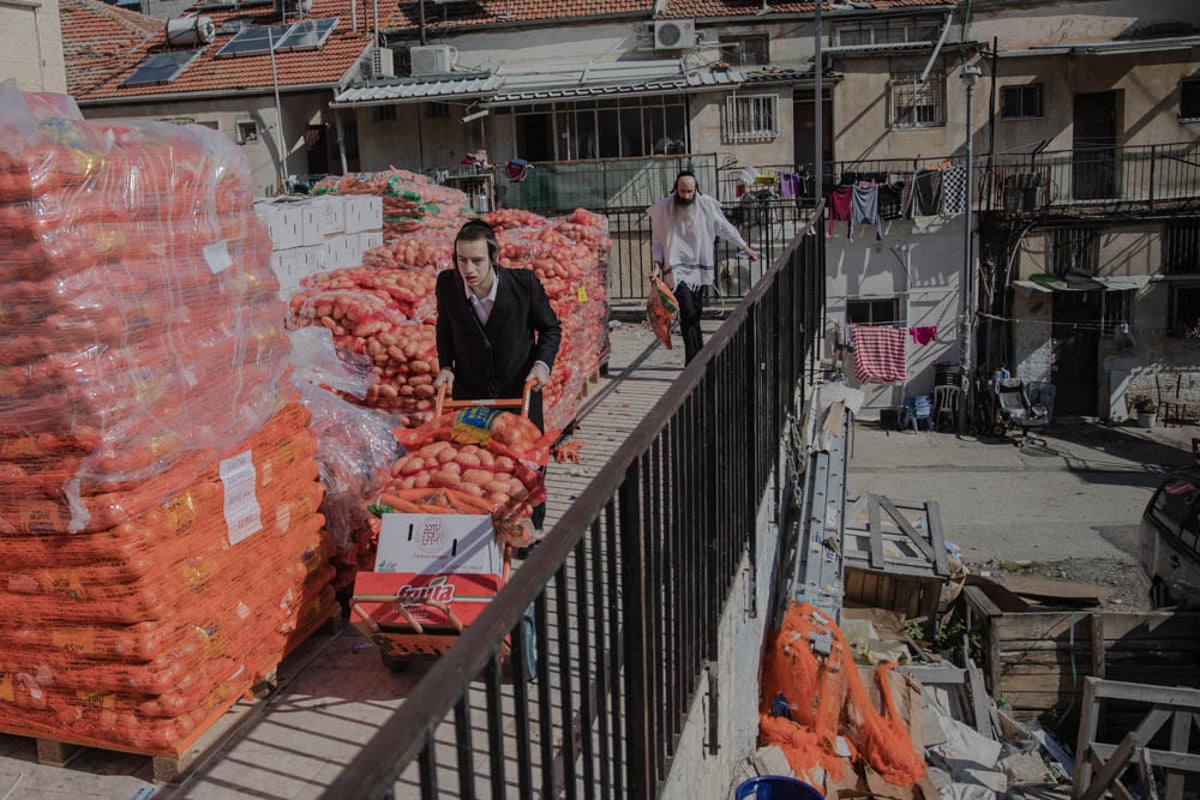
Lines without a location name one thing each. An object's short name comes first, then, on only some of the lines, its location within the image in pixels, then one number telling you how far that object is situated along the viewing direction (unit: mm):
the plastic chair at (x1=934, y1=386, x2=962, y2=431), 28203
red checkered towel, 26484
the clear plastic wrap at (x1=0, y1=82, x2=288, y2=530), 3525
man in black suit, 5363
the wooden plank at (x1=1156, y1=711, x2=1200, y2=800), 9234
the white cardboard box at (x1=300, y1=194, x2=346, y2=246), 8680
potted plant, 28012
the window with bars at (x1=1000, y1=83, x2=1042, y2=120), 30422
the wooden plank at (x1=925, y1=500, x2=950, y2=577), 13422
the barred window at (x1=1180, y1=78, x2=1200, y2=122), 30375
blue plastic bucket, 4918
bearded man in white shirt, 9086
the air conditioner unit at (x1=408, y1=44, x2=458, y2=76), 30375
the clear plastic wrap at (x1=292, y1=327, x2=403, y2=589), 5391
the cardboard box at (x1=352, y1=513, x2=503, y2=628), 4078
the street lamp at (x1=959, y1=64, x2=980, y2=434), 27594
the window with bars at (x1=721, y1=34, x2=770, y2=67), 31094
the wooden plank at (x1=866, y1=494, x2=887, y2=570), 13586
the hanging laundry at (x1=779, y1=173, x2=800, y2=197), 27469
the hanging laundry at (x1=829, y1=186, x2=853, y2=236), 27516
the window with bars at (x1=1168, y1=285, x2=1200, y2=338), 28531
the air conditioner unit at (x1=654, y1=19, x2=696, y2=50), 30281
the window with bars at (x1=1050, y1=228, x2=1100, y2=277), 28500
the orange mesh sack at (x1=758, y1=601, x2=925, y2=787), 6656
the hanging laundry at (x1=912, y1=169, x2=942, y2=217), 27203
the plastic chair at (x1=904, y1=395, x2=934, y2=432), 27938
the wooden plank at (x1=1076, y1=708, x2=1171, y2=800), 8797
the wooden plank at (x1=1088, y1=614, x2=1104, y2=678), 11602
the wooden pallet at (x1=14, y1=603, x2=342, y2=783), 3846
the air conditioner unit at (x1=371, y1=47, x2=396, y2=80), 30625
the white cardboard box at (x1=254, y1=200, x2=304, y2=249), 7941
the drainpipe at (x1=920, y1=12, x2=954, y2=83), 29172
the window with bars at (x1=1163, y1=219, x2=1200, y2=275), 28344
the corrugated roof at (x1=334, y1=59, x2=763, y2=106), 28062
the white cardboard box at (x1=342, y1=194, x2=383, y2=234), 9594
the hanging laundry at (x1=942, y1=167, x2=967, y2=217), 27453
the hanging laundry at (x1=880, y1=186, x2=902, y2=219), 27469
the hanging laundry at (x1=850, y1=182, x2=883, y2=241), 27266
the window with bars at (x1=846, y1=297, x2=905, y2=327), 28781
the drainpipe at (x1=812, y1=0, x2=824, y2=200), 16250
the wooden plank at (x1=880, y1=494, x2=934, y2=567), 13867
